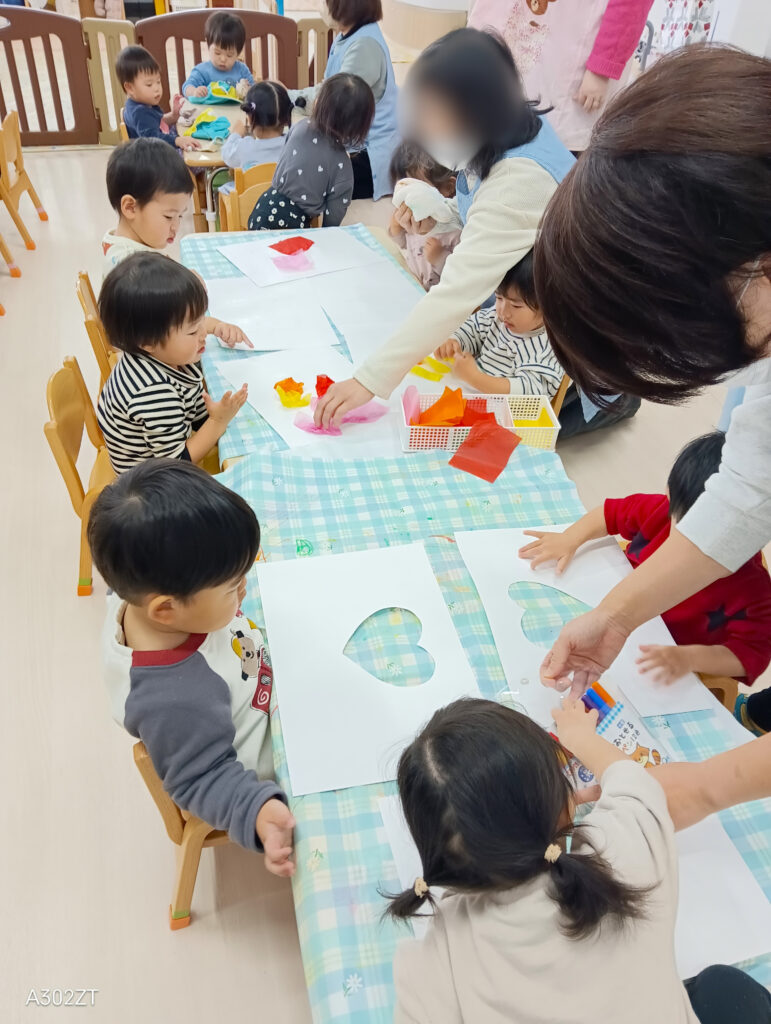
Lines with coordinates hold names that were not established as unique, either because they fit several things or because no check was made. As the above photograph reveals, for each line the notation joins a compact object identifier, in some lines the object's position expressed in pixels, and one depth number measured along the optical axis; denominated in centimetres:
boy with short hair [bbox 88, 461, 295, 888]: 89
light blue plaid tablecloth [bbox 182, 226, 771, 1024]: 75
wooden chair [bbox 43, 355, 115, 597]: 144
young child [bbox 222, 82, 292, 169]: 288
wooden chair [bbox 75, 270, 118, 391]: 183
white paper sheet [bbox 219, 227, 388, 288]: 194
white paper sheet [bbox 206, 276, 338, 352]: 169
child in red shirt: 117
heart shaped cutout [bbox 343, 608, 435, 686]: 99
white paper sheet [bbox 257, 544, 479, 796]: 89
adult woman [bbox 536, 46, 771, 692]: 56
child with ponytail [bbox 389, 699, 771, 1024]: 65
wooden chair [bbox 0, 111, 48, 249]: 306
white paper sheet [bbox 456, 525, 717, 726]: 99
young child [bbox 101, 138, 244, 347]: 197
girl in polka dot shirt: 234
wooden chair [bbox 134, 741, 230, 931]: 93
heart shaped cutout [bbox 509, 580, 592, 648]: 107
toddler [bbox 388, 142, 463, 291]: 192
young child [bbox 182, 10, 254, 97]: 345
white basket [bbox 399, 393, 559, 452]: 139
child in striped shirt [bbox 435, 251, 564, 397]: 157
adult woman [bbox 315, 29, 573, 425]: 134
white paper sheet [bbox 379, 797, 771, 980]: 76
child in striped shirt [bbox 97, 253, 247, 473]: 146
